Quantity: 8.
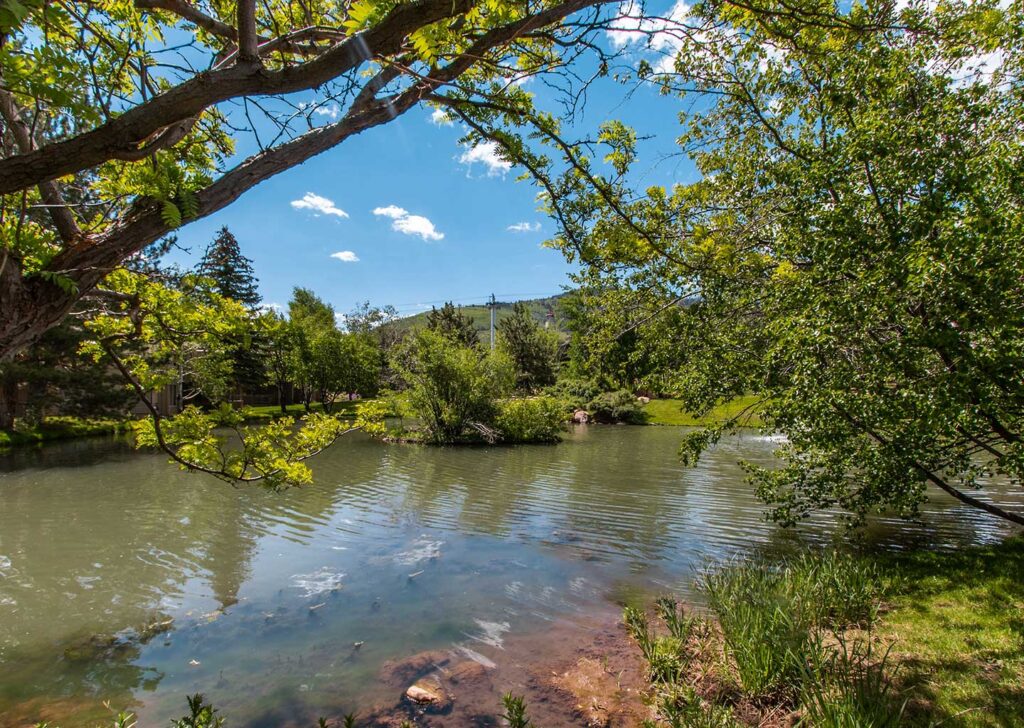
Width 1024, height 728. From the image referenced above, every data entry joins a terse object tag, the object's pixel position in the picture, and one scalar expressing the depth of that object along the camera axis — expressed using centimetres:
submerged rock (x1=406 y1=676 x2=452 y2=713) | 441
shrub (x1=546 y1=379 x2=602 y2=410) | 3734
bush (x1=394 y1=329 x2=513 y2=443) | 2188
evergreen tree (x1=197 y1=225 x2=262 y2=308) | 4173
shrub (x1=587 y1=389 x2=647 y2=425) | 3631
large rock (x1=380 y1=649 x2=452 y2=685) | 490
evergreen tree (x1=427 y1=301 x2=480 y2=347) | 4550
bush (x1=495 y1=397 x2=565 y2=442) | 2292
